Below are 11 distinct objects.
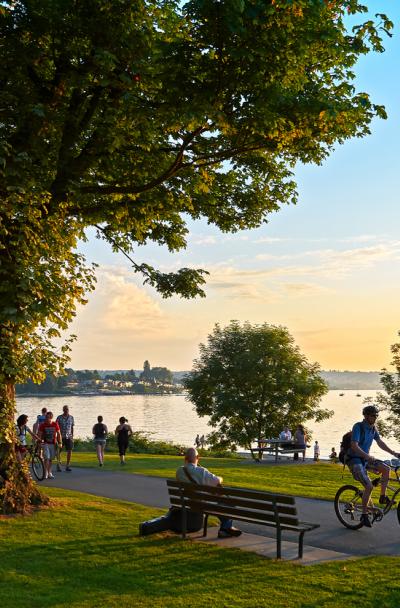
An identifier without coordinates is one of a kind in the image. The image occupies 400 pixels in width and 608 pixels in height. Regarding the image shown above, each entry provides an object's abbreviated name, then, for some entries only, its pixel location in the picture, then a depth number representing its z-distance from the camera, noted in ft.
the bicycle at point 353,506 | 36.40
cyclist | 35.58
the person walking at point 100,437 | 74.28
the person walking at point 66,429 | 69.41
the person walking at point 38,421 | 72.90
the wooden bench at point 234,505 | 30.60
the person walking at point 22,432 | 54.54
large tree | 33.06
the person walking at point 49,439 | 62.13
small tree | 153.28
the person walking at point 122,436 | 78.38
